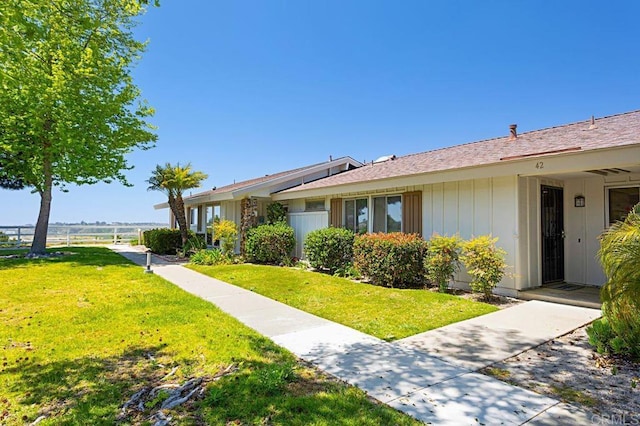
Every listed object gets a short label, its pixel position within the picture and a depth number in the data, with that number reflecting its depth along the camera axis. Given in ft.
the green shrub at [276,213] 49.50
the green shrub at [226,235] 47.06
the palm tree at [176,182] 55.06
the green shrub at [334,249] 37.19
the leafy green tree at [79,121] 46.62
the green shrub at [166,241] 64.23
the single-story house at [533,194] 23.97
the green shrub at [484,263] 24.93
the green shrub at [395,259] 29.63
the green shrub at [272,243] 43.96
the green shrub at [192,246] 55.28
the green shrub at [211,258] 44.83
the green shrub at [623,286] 13.33
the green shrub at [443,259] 27.53
